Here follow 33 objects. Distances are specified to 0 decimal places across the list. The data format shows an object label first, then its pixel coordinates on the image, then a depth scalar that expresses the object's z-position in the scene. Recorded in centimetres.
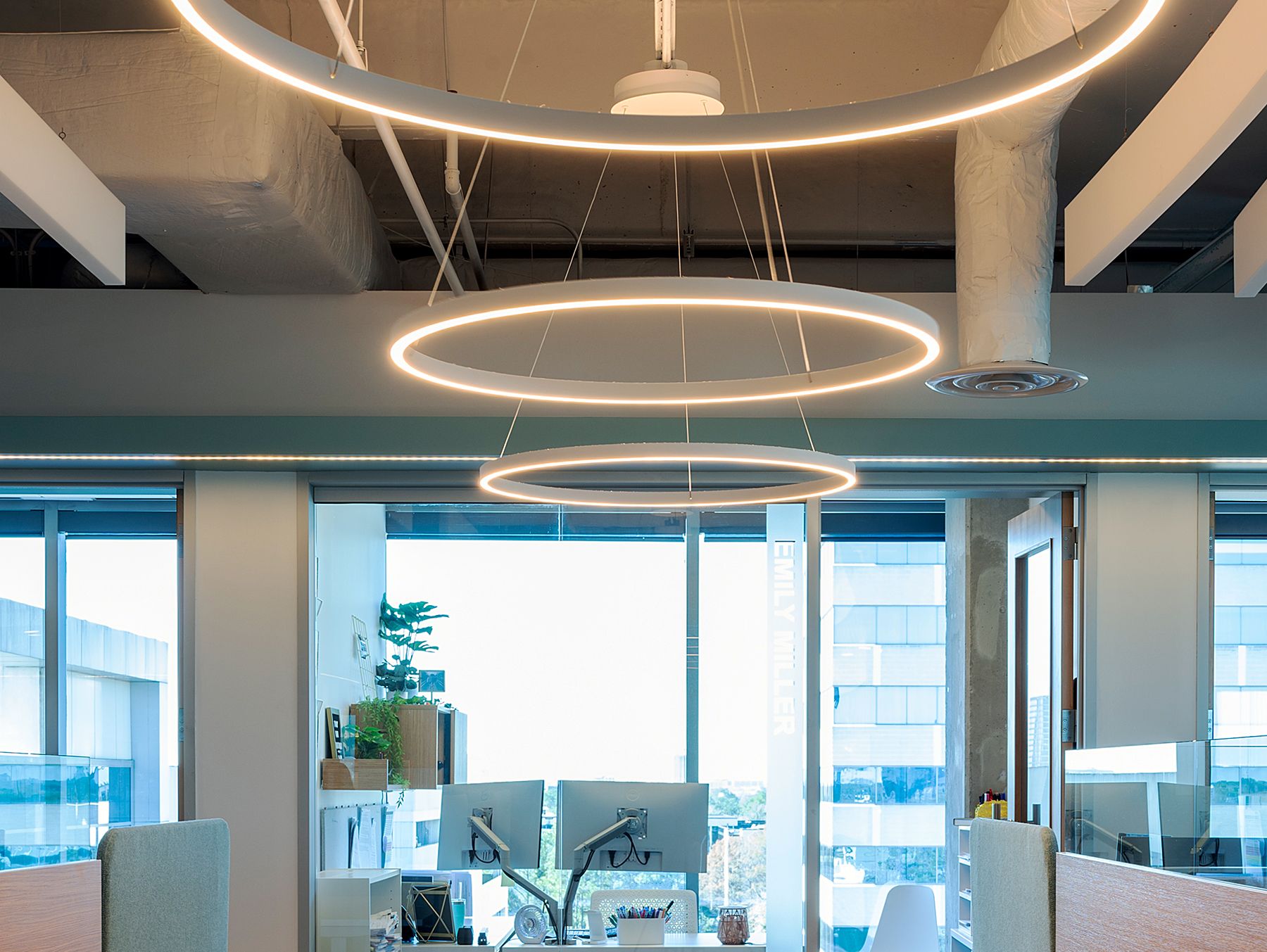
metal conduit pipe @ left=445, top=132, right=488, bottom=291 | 473
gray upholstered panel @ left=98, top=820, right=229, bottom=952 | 372
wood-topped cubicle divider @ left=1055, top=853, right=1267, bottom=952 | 249
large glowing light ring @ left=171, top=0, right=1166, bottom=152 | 199
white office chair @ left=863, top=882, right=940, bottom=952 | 741
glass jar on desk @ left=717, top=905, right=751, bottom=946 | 539
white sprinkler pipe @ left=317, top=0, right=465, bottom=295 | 301
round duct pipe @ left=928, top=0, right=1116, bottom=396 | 465
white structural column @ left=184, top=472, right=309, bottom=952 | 611
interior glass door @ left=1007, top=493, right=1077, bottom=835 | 643
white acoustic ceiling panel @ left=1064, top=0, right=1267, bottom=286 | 304
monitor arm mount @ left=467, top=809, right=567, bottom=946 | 527
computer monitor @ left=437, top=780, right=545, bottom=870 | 536
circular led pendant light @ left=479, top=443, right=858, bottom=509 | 395
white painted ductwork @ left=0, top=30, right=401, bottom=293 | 400
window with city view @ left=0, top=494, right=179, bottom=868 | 819
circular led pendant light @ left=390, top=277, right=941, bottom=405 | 258
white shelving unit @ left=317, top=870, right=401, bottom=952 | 603
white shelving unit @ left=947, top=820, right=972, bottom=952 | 802
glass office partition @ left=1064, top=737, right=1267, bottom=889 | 265
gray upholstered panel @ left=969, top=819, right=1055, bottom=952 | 372
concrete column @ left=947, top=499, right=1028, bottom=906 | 884
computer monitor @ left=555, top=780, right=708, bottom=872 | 536
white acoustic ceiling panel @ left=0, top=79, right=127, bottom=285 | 329
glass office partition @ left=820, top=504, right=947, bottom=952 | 988
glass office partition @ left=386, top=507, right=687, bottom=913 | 638
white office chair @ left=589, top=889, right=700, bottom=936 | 568
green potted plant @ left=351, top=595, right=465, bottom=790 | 633
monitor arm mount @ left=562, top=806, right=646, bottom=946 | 530
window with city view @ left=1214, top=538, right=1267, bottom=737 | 884
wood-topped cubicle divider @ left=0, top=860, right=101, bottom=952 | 302
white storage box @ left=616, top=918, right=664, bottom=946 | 537
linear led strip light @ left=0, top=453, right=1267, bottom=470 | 595
